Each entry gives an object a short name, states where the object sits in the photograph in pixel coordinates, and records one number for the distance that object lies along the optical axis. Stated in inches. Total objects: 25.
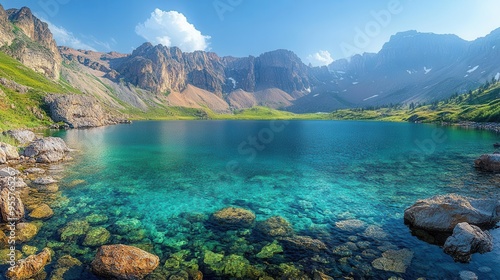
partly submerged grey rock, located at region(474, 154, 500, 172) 2030.0
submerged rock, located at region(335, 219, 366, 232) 1119.6
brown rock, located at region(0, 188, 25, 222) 1096.8
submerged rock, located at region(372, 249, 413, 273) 823.7
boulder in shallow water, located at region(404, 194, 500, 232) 1078.4
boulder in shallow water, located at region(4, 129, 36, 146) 2933.1
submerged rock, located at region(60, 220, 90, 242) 993.6
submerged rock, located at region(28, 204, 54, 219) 1169.0
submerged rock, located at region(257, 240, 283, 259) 898.1
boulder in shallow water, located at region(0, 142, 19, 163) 2165.0
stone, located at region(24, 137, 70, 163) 2312.5
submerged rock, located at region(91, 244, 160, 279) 770.8
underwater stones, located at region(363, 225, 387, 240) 1042.8
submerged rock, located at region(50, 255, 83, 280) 765.3
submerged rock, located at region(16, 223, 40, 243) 966.2
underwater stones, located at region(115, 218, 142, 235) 1081.6
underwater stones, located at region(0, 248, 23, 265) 816.2
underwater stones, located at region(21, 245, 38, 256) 872.9
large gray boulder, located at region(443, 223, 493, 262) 884.0
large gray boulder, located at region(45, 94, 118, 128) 6122.1
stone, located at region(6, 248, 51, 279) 744.3
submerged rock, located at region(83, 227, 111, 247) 962.2
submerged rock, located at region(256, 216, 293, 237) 1074.7
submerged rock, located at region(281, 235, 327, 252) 951.6
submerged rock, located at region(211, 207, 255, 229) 1154.7
